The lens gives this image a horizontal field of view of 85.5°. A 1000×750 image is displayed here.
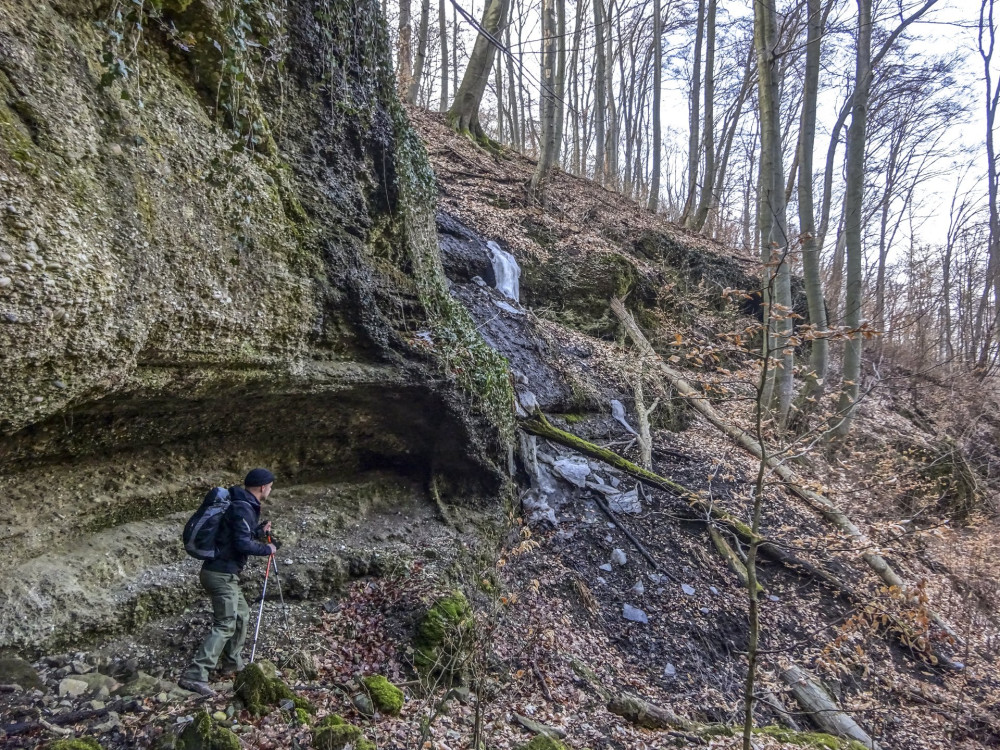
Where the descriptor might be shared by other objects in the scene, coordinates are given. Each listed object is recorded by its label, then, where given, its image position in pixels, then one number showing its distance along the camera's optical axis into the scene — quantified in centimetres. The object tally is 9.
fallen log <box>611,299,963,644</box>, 730
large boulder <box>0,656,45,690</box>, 318
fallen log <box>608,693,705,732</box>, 472
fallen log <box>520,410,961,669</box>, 695
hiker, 373
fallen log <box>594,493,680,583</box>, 668
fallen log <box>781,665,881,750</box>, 539
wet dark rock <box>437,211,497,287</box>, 935
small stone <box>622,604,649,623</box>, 605
